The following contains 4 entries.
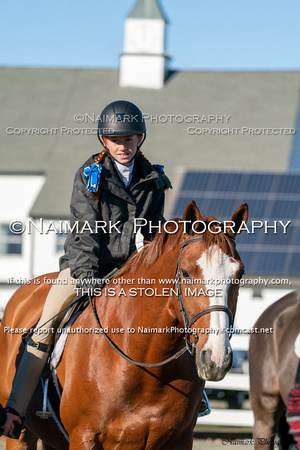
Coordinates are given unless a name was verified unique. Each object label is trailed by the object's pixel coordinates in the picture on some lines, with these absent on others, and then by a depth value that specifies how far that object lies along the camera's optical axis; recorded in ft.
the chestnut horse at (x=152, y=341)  26.35
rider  32.14
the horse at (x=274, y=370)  49.29
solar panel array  120.98
